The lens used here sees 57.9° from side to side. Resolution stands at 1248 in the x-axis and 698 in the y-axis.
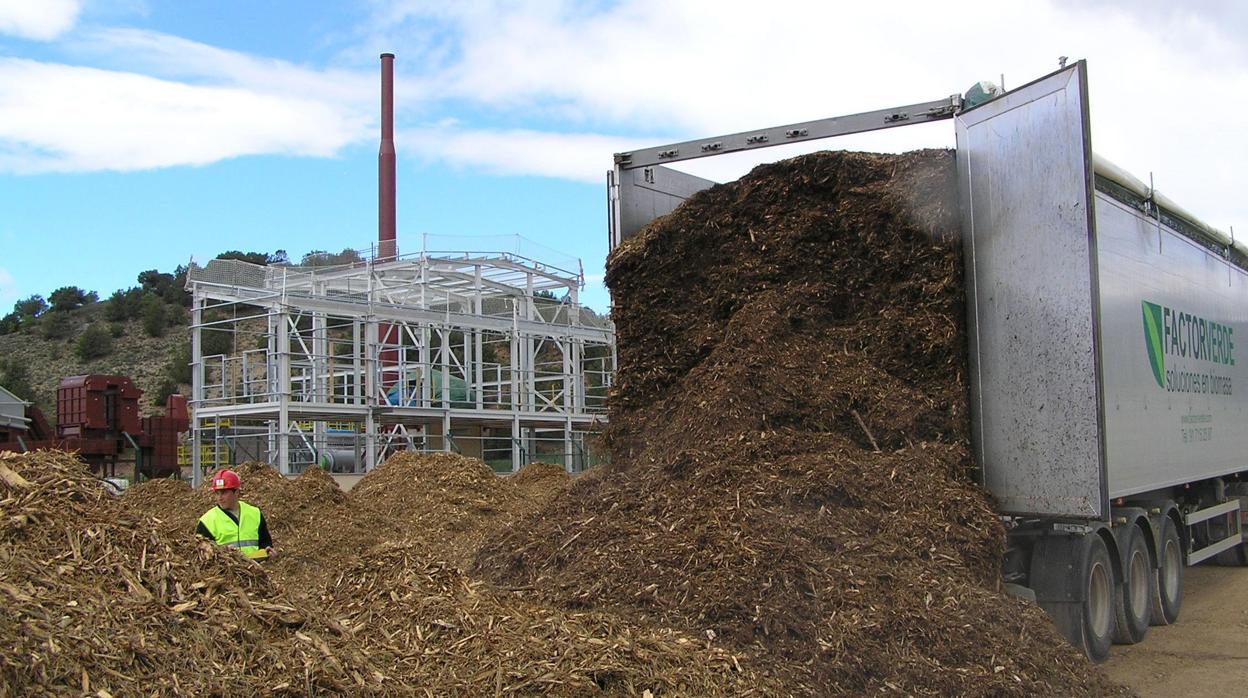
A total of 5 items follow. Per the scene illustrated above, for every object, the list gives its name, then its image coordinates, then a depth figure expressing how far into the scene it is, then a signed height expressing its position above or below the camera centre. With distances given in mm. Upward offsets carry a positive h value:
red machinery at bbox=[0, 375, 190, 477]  19047 +208
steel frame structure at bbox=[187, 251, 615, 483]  25266 +1642
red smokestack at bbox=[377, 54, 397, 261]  38938 +8444
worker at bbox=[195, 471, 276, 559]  7234 -566
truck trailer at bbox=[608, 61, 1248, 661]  6793 +538
